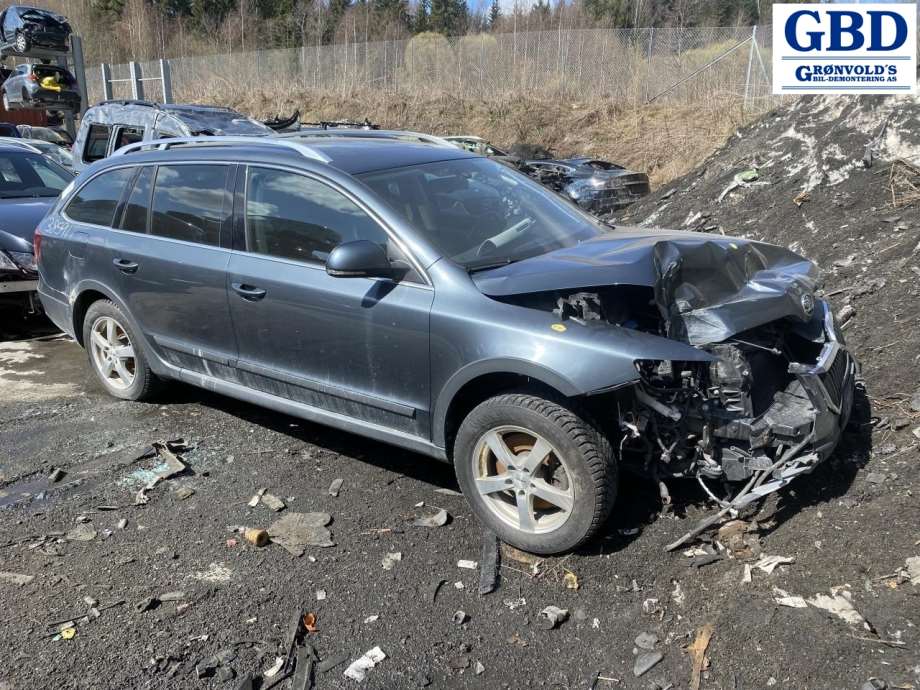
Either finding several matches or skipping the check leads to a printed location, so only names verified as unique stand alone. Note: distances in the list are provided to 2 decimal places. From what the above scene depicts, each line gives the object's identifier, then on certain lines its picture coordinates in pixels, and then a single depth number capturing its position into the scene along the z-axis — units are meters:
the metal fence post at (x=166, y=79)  21.47
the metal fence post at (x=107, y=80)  25.30
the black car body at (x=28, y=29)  14.44
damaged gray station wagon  3.27
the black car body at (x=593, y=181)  14.38
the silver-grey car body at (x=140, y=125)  9.98
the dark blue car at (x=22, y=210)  6.93
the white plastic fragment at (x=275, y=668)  2.84
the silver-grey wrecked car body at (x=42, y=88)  14.91
